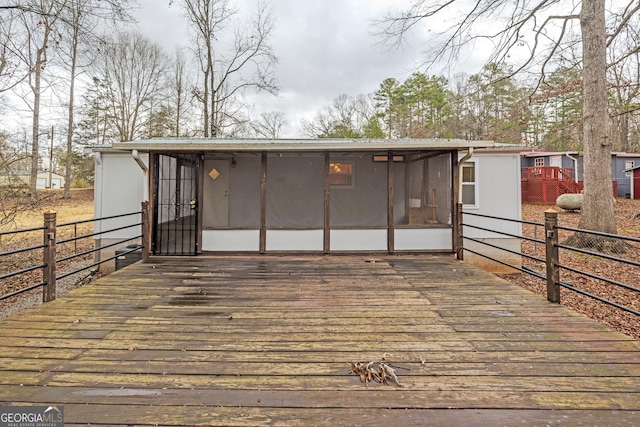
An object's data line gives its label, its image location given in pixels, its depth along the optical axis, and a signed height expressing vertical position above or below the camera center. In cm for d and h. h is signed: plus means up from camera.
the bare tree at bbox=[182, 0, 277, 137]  1472 +812
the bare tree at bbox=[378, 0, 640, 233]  709 +475
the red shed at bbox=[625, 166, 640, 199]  1688 +222
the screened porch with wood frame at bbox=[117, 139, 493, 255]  591 +47
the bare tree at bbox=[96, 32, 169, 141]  1878 +861
